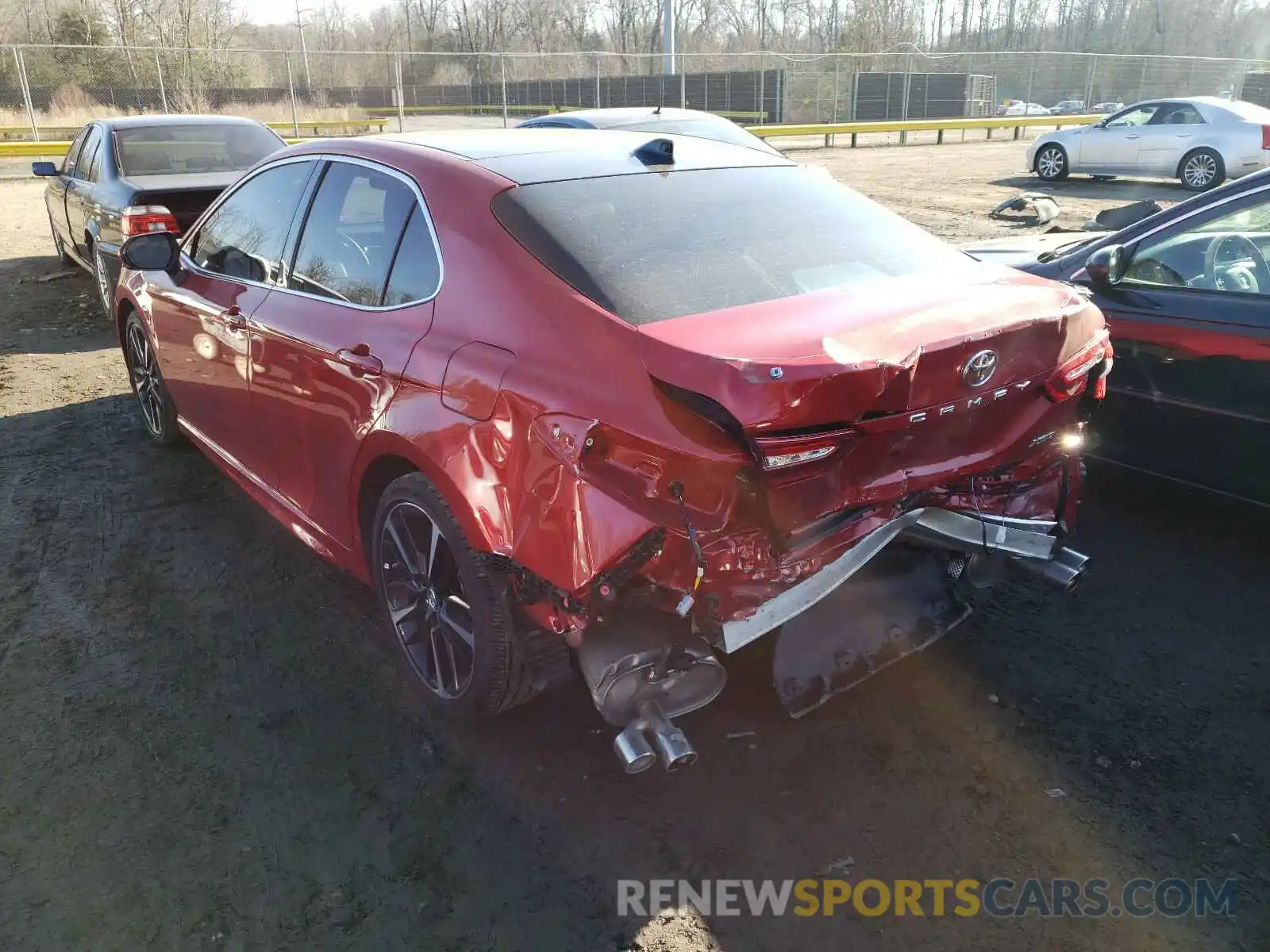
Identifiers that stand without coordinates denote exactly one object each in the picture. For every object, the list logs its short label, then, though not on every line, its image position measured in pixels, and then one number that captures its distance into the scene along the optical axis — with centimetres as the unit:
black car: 394
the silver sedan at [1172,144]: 1570
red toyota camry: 234
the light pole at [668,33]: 2980
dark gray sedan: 752
